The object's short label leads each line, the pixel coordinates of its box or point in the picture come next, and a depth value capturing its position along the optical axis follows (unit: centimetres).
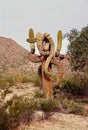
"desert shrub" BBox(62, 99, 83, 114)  1251
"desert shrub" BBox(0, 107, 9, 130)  1048
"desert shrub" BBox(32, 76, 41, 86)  1828
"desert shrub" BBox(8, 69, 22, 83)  1927
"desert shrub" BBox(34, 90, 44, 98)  1448
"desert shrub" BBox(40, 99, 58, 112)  1213
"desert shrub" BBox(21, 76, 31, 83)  1935
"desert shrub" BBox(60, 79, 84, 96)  1669
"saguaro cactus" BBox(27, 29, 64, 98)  1404
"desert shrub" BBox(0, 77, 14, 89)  1719
